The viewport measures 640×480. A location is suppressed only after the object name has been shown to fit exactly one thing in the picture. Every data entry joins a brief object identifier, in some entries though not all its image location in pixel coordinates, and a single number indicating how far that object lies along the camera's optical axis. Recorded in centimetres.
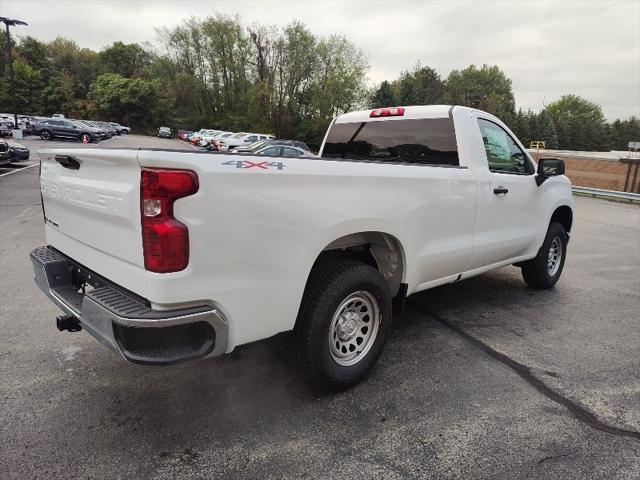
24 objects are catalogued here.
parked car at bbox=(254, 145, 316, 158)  1778
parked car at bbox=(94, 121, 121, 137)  4920
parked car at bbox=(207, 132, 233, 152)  3254
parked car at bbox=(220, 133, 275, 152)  3241
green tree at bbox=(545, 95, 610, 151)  8244
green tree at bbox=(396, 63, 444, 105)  5884
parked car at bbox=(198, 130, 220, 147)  4284
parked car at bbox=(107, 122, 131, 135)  5588
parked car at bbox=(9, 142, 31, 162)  1672
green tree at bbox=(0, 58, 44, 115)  6738
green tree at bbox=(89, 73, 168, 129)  6956
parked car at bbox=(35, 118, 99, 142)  3322
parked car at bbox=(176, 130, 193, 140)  6128
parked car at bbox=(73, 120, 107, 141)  3500
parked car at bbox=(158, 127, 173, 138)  6481
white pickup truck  209
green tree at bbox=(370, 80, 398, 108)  5088
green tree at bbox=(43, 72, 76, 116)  7025
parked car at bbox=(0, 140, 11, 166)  1447
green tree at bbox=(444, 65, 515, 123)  9166
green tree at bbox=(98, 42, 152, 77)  8462
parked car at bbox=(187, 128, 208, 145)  4903
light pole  3262
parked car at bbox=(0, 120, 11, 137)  2902
